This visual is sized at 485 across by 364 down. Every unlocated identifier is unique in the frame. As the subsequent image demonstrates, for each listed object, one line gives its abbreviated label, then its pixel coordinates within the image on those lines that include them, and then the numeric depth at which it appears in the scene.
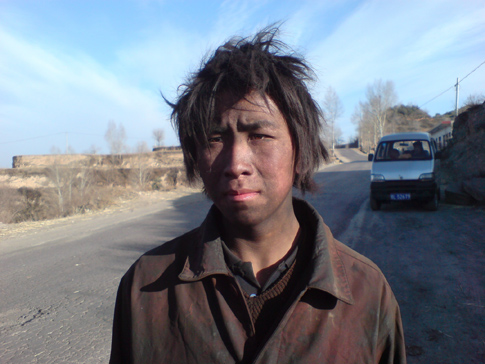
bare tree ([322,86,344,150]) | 64.49
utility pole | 32.66
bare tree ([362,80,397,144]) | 69.94
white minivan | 9.27
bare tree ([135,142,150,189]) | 20.33
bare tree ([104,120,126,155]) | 58.34
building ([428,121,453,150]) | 38.49
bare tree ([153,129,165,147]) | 82.15
